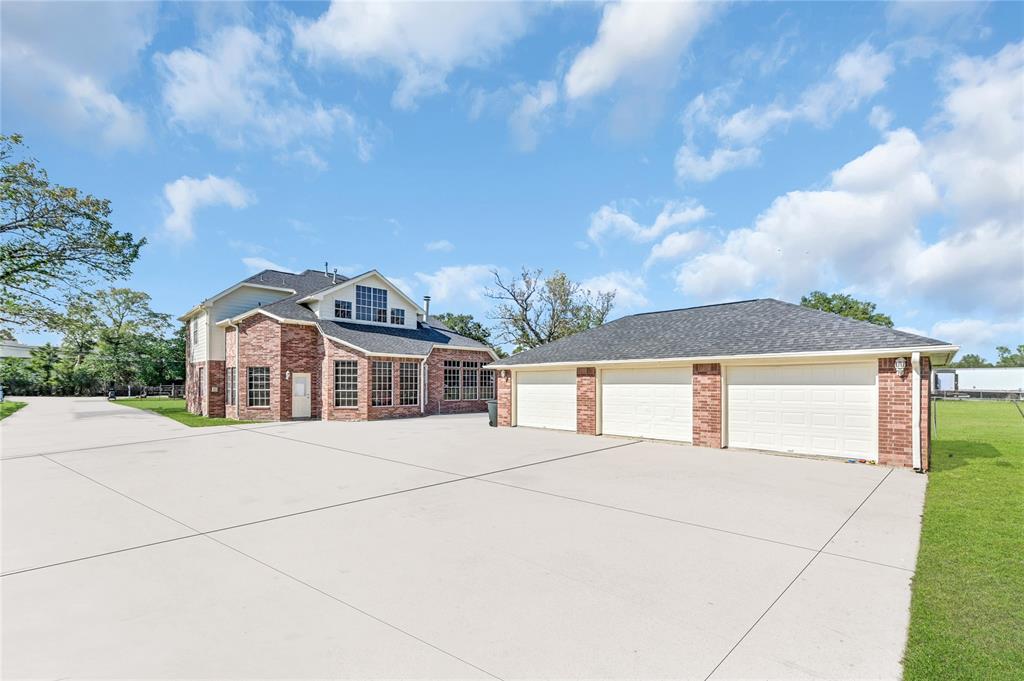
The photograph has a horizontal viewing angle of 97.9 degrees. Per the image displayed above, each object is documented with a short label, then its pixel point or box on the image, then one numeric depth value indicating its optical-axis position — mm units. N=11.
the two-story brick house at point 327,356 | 20484
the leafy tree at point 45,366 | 49312
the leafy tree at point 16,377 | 49156
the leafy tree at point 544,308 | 38250
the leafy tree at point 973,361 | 81225
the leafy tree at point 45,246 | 19812
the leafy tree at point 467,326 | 54656
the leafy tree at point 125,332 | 46281
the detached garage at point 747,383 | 9883
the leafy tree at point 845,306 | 46500
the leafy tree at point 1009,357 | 80562
